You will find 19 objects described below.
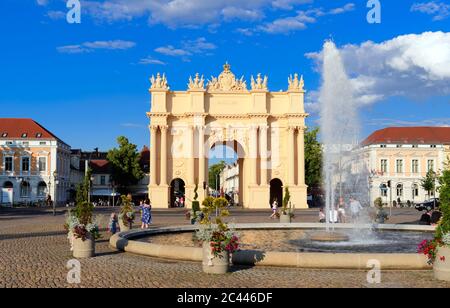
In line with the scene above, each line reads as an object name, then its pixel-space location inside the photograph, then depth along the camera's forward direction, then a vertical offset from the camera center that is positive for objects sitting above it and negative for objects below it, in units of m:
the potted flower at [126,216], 25.72 -1.41
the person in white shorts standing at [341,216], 29.45 -1.68
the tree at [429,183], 74.43 +0.36
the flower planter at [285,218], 34.51 -2.09
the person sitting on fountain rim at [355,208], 28.58 -1.21
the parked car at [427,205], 59.67 -2.32
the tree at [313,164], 91.75 +3.98
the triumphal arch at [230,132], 67.19 +7.19
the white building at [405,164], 86.00 +3.60
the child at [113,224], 24.73 -1.75
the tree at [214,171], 187.09 +5.72
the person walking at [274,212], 43.62 -2.17
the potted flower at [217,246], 12.85 -1.45
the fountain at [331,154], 26.71 +1.81
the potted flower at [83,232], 16.12 -1.36
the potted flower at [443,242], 11.92 -1.29
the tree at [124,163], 90.38 +4.25
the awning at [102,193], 93.36 -0.96
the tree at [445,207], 11.95 -0.50
